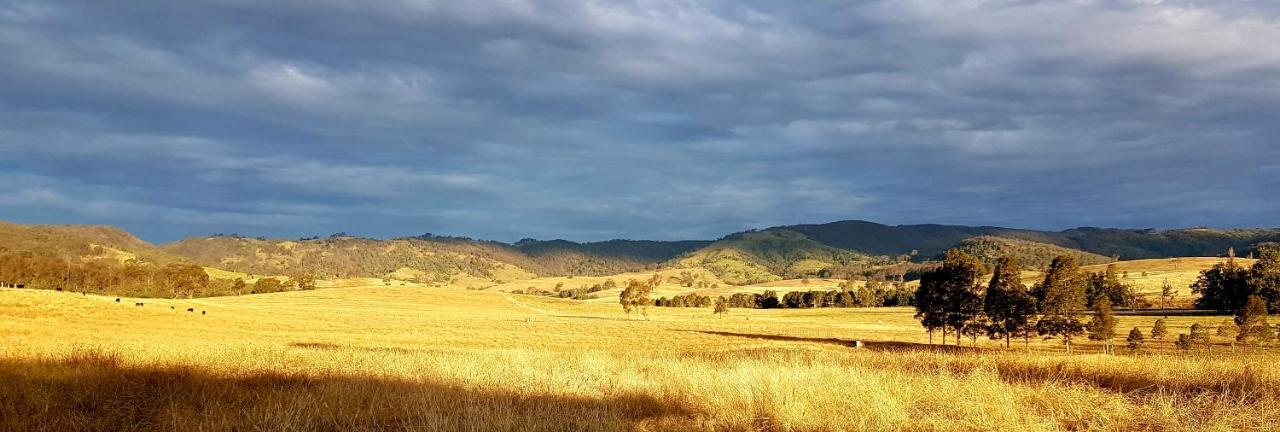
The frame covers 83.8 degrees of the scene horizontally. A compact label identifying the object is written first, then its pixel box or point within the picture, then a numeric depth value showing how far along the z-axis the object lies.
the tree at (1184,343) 52.96
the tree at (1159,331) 67.96
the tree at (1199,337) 53.78
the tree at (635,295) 115.69
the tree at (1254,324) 59.23
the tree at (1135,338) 60.31
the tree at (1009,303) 60.25
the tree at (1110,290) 101.31
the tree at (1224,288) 81.18
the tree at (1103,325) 62.47
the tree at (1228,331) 69.50
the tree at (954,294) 62.97
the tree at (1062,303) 59.78
